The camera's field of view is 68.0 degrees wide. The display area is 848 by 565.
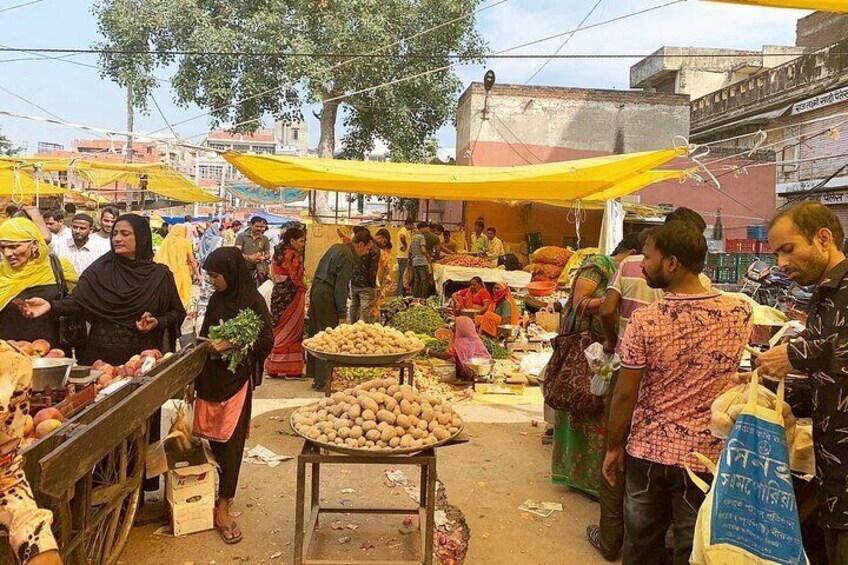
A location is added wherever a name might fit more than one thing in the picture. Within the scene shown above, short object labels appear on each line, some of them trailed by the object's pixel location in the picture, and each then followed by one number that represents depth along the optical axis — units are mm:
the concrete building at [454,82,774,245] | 16516
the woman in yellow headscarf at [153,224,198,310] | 8875
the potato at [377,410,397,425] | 3268
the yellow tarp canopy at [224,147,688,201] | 6625
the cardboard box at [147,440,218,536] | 3873
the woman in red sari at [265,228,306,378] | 7887
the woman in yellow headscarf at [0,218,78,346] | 4129
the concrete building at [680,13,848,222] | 16172
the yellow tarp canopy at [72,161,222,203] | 12348
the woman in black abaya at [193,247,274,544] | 3930
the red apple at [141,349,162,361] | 3848
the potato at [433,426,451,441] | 3250
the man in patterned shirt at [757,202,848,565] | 2105
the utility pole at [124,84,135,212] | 20956
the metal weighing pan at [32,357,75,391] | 2969
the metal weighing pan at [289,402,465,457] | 3078
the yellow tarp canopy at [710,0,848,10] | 2482
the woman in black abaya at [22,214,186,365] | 4156
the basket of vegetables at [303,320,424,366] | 4988
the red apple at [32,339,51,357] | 3492
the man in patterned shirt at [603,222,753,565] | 2559
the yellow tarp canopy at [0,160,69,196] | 11047
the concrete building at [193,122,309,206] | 44000
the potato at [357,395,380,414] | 3344
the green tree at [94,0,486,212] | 18938
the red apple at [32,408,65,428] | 2623
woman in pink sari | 7949
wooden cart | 2176
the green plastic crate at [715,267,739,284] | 14562
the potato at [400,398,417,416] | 3367
